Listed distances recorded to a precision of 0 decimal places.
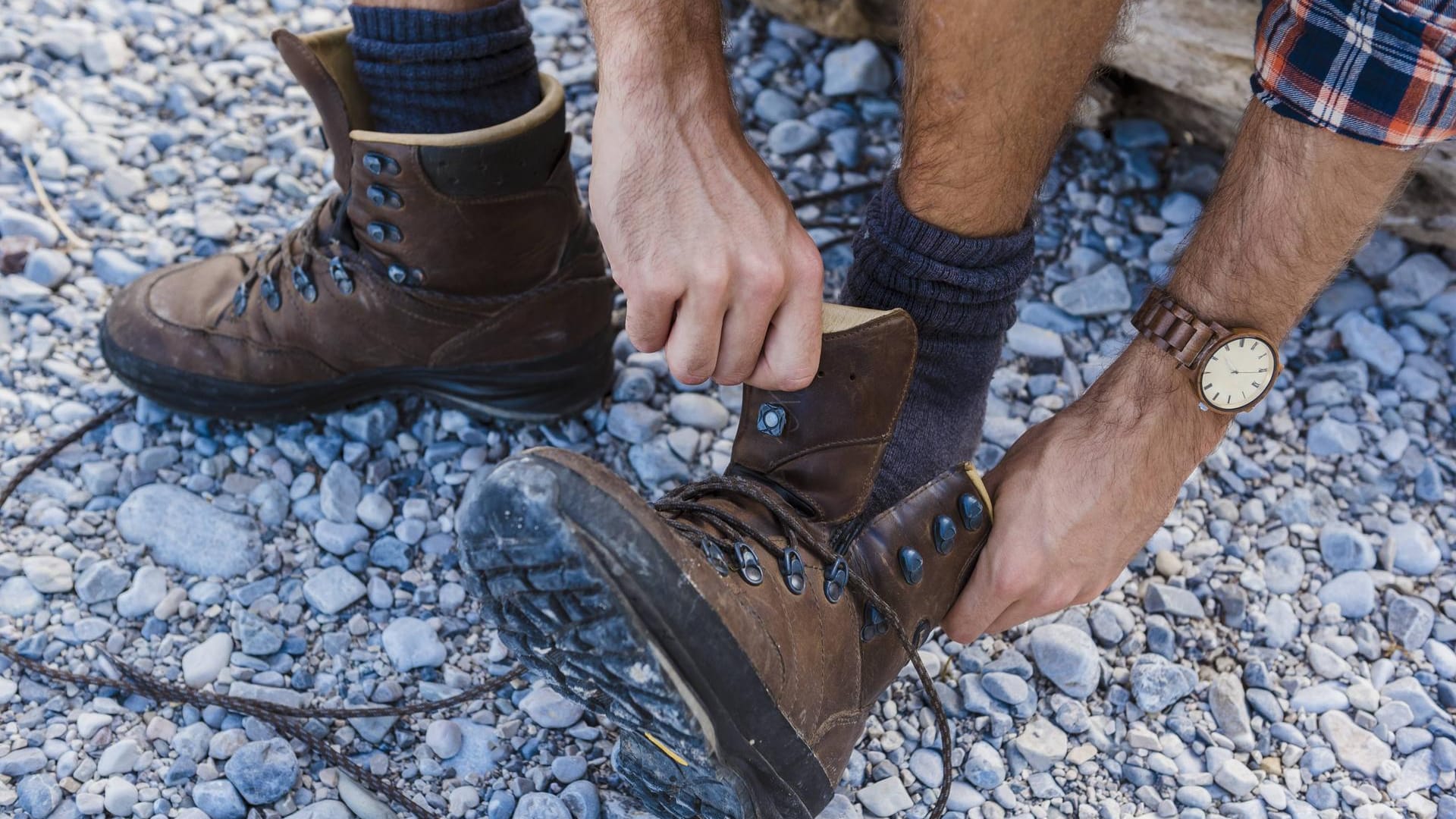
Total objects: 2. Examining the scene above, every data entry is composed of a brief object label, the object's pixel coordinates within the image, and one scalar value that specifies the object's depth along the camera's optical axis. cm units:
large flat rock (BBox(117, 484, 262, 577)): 159
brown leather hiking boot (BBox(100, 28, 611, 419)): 157
